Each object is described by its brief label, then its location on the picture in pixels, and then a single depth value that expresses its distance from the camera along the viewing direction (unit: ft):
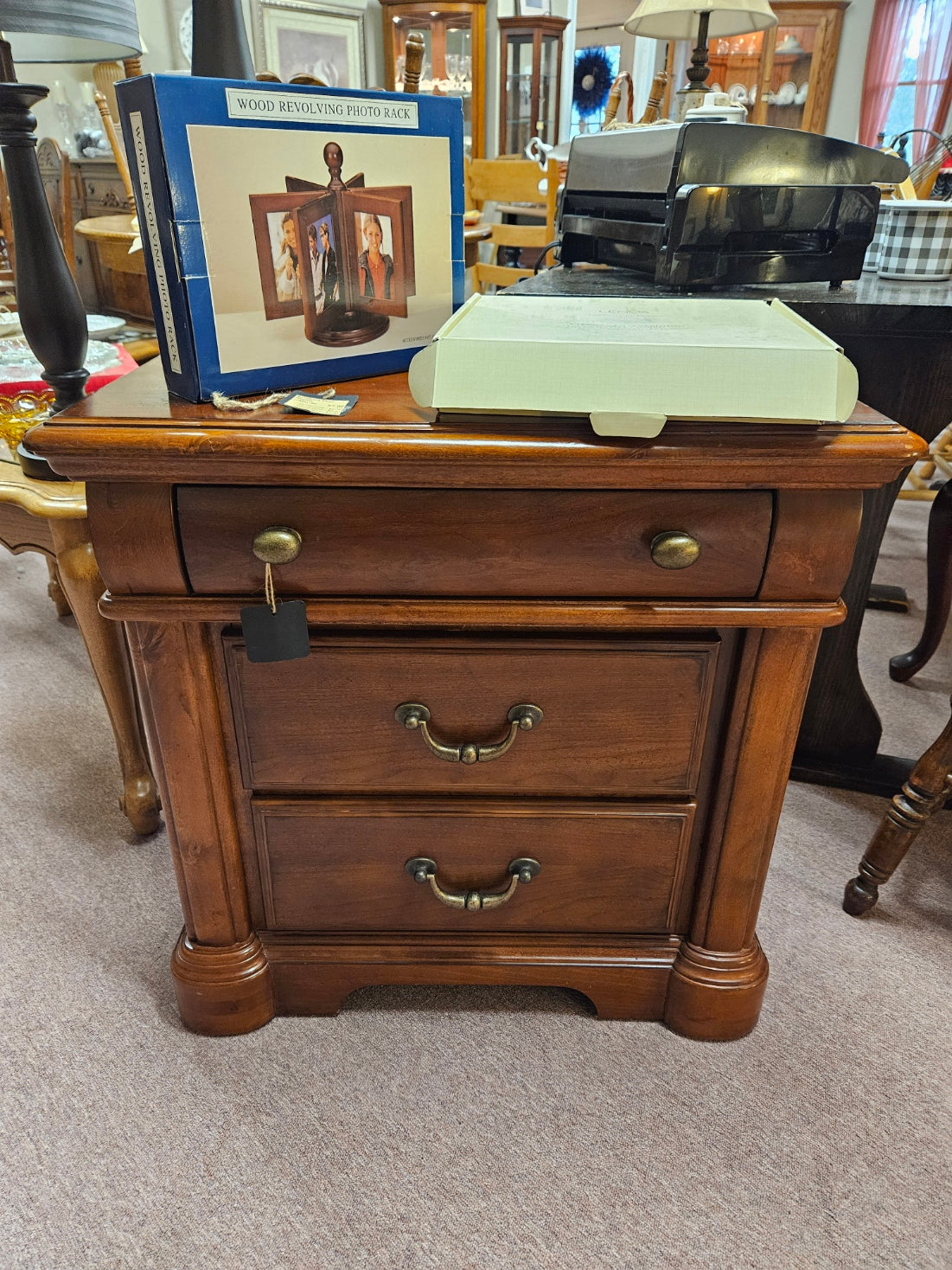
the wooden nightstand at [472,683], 2.14
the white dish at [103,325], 5.54
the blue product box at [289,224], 2.07
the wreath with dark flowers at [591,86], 25.00
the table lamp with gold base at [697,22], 4.69
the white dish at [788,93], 20.42
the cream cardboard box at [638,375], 2.00
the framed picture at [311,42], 15.49
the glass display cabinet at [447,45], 16.60
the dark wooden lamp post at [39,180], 2.89
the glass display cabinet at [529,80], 16.99
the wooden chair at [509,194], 8.77
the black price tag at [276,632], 2.31
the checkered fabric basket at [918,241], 3.78
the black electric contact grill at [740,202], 3.09
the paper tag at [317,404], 2.20
